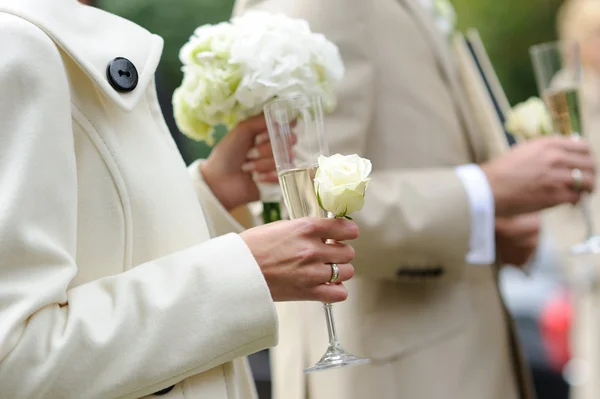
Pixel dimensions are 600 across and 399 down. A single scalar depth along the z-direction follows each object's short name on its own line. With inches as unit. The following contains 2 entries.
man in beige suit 130.2
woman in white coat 106.9
